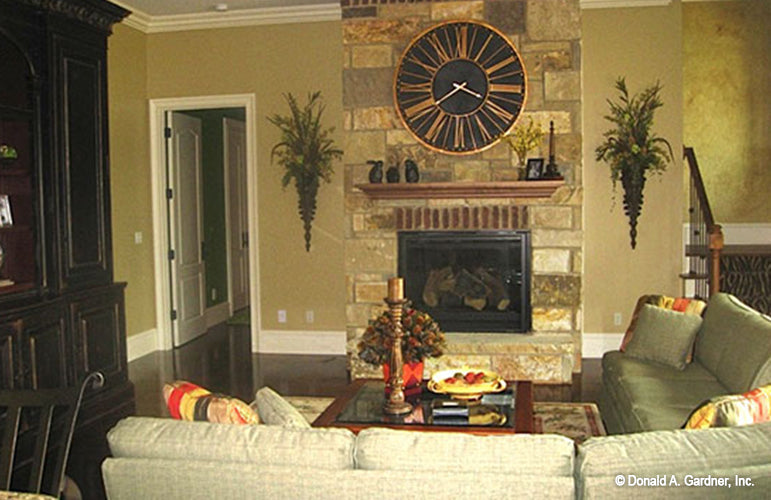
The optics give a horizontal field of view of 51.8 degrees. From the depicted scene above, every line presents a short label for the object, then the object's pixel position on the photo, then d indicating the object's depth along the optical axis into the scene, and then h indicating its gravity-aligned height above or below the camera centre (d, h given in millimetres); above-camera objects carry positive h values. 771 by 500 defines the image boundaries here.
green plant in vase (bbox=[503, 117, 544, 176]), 5906 +434
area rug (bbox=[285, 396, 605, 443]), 4738 -1396
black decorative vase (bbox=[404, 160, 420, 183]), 6105 +202
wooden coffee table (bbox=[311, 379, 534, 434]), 3559 -1025
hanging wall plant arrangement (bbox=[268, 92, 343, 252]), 6883 +425
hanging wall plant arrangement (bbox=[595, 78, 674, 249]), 6383 +398
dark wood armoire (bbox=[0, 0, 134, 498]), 4656 -22
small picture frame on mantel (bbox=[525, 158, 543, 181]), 5941 +202
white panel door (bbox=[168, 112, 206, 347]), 7641 -266
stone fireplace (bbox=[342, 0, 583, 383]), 6000 +169
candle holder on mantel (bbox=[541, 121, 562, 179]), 5895 +213
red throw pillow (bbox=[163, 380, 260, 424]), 2475 -656
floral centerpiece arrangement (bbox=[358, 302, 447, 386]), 3906 -718
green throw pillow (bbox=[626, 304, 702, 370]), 4516 -817
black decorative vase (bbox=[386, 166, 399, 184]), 6137 +181
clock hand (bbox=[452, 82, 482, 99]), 6094 +816
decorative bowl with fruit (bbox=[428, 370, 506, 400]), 3934 -939
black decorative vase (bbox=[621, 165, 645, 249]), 6461 +39
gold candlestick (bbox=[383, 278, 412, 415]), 3590 -829
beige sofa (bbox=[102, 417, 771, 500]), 2076 -718
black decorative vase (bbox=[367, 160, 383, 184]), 6160 +198
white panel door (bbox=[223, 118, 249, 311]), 9375 -141
